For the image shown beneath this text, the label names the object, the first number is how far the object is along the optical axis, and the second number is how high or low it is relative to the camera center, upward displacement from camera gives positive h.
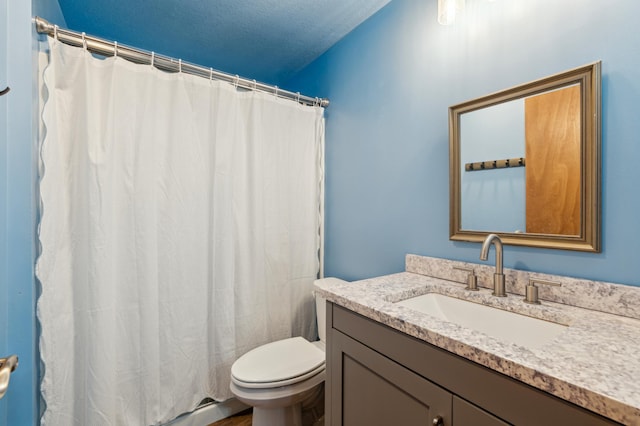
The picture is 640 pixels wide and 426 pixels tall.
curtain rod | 1.15 +0.78
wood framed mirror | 0.88 +0.18
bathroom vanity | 0.50 -0.34
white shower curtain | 1.17 -0.13
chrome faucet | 0.98 -0.23
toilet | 1.24 -0.78
